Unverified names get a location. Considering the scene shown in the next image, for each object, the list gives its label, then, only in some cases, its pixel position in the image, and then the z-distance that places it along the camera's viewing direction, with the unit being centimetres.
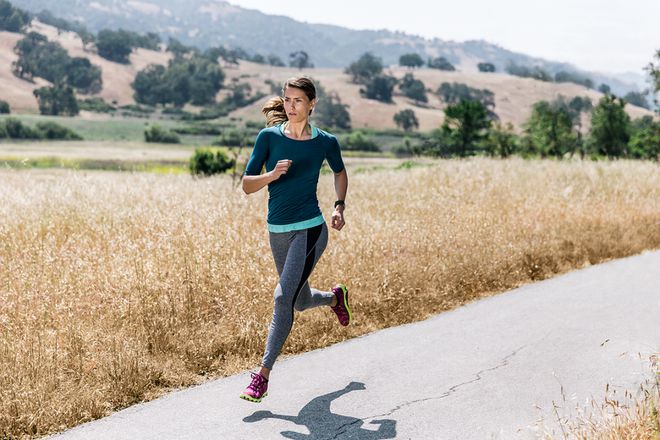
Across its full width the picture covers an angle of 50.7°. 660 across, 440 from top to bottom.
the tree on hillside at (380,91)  19325
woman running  491
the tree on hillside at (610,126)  5881
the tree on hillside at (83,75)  18762
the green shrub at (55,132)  10725
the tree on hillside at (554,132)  6322
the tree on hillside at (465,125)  6800
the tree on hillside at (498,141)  6849
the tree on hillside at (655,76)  3658
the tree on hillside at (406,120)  16625
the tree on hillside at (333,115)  16346
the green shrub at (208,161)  5531
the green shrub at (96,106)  16138
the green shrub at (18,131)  10462
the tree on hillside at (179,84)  18188
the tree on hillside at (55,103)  14662
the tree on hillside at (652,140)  4284
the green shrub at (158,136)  11456
